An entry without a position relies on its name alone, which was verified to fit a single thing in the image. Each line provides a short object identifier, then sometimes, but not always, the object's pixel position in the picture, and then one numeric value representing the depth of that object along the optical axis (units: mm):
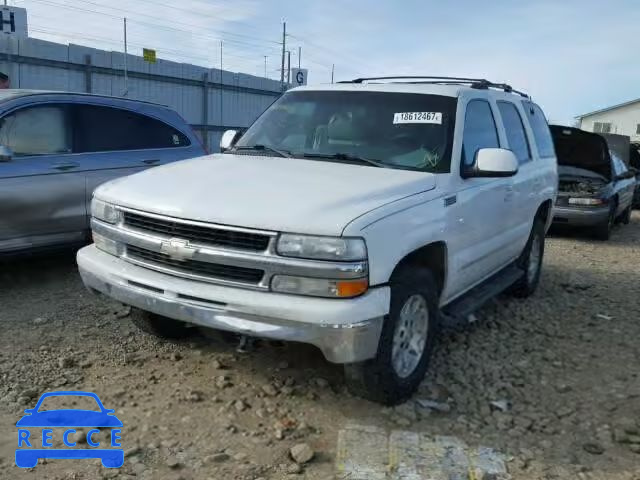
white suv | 2984
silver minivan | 5191
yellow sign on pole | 16531
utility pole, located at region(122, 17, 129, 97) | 16013
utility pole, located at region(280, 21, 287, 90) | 27330
